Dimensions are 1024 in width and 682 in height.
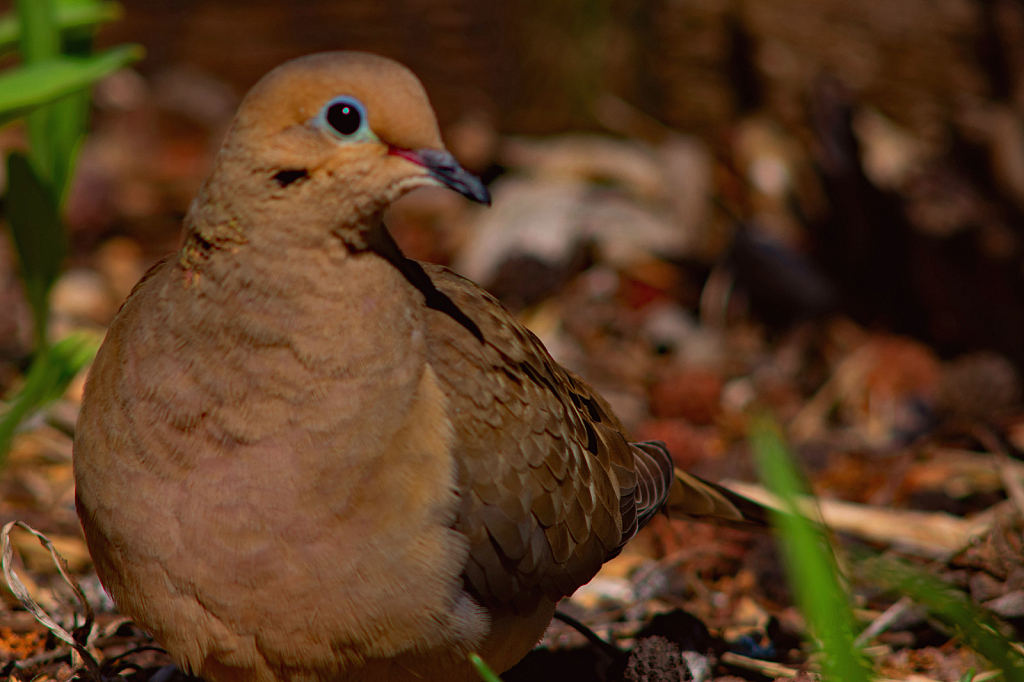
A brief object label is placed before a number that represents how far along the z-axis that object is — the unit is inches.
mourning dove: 149.6
